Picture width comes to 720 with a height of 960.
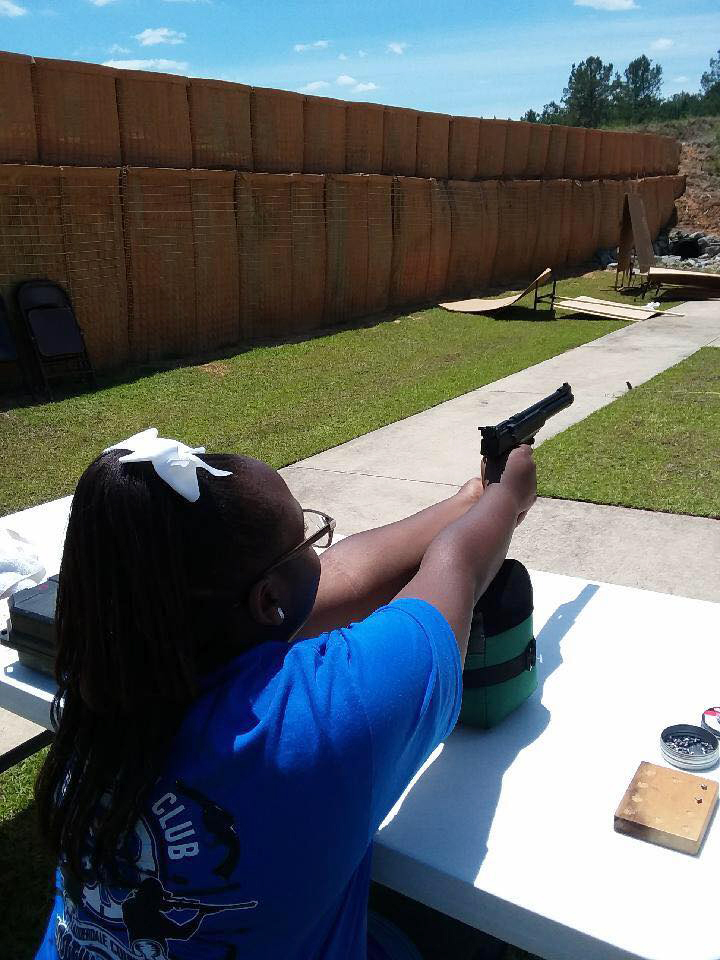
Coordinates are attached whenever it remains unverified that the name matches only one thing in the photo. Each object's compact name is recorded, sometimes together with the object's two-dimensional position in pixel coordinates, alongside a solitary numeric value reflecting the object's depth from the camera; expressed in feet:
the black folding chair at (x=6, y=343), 24.77
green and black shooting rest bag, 5.22
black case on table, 6.19
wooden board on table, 4.38
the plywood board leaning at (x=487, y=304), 40.22
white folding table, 4.02
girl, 3.28
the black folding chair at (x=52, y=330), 25.43
